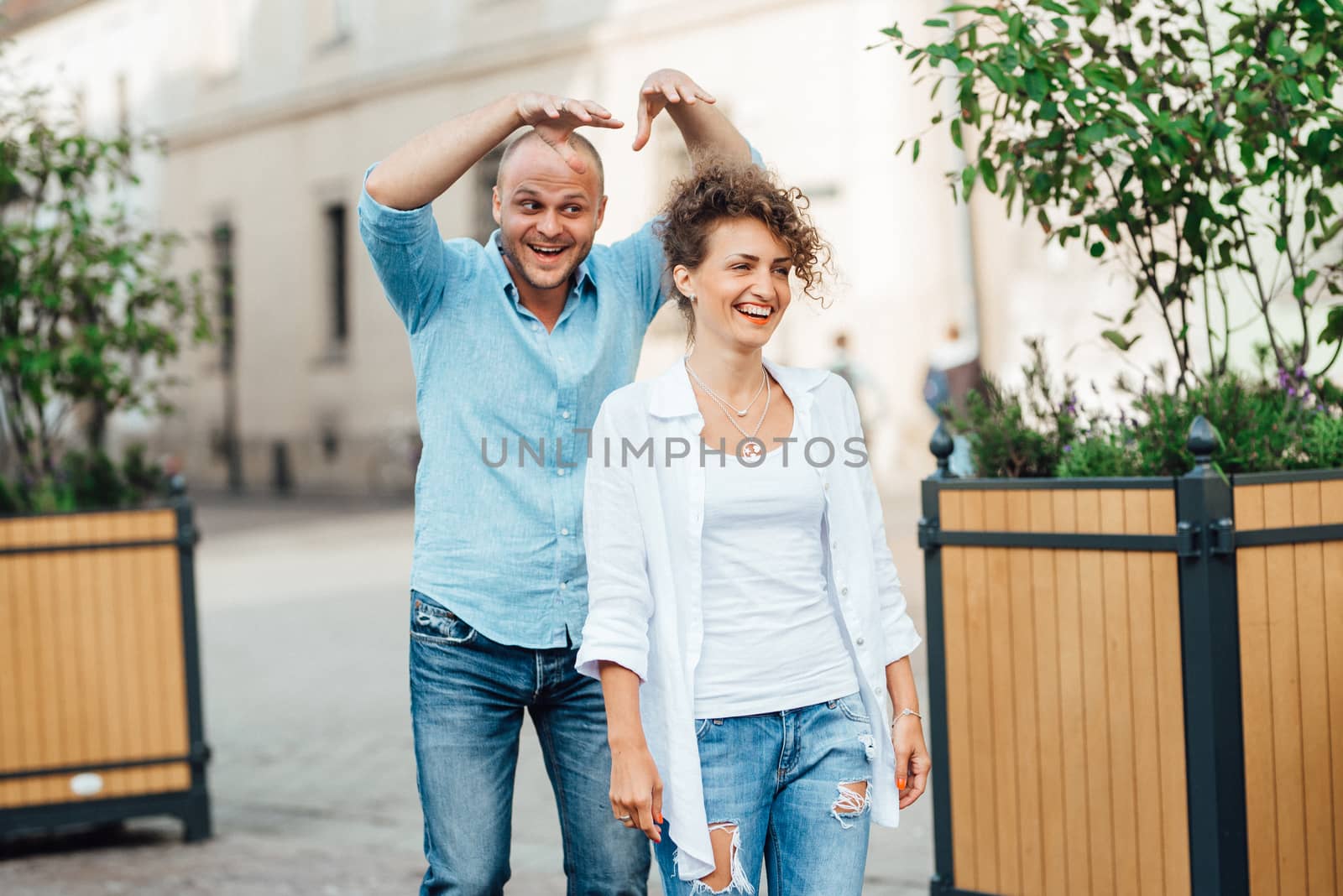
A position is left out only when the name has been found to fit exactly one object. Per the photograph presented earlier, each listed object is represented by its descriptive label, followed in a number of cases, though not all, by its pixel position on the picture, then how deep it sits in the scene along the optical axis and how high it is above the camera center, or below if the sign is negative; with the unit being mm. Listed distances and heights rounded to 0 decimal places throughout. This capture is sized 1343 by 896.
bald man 6008 -169
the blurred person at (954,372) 21312 +208
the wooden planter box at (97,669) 10789 -791
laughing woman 5219 -331
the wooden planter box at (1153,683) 6961 -668
